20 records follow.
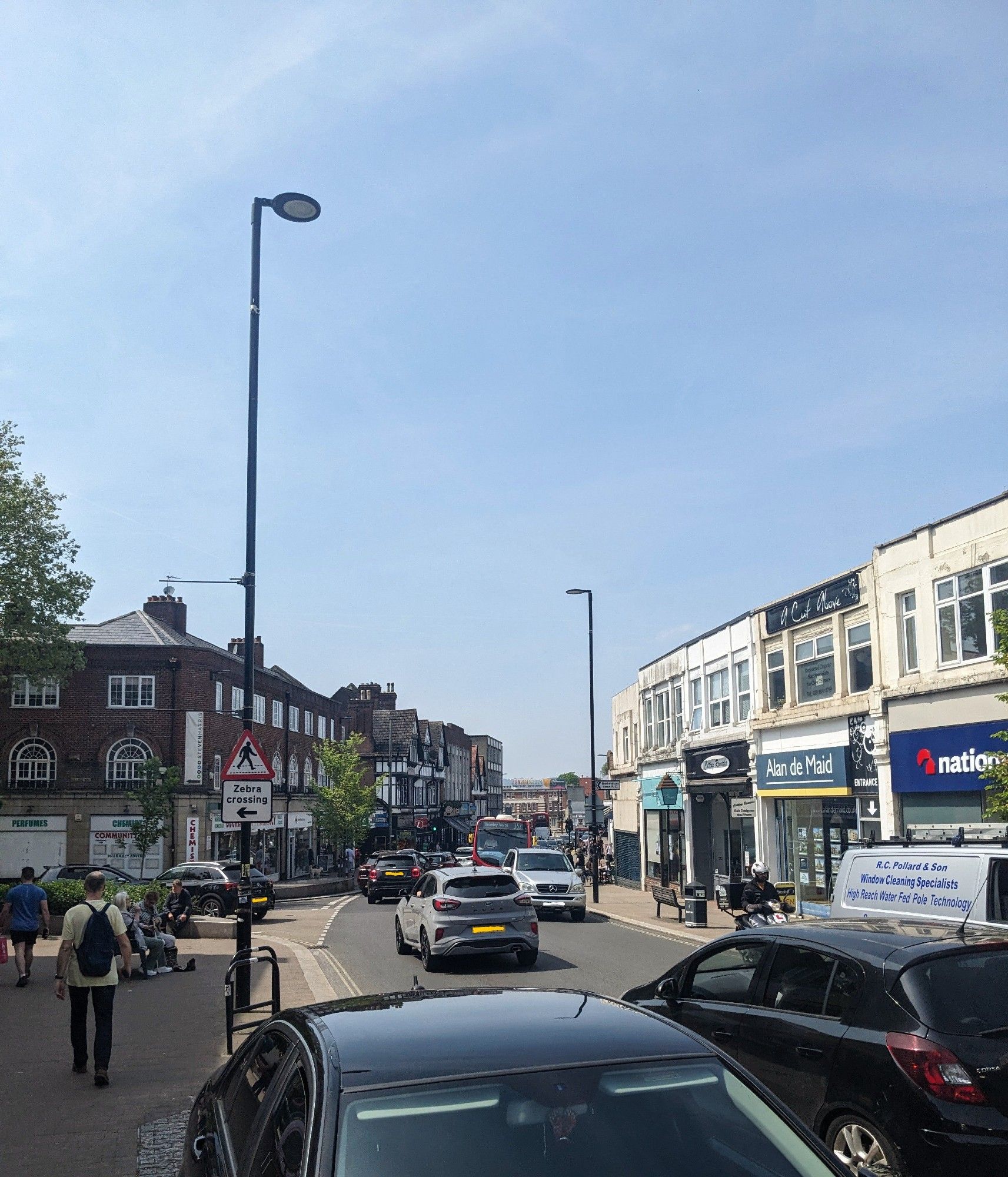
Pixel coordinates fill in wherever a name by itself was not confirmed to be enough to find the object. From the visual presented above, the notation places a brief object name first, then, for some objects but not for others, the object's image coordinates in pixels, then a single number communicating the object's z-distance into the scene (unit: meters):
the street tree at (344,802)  55.72
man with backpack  9.05
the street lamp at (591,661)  36.31
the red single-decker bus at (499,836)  43.62
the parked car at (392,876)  35.84
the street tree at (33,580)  33.66
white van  10.69
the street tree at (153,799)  42.25
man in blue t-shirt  15.74
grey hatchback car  16.83
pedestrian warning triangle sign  12.48
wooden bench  26.42
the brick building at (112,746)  45.75
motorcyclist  16.72
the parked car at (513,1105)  3.06
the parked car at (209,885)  30.09
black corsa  5.12
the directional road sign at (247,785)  12.47
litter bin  24.31
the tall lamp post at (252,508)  12.23
